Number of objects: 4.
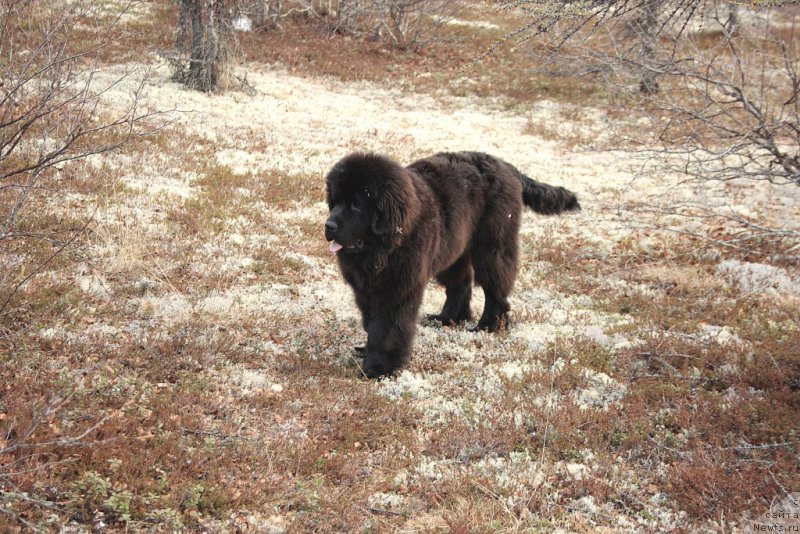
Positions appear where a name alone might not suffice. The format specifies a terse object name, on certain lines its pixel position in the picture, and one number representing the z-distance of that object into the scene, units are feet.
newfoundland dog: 19.56
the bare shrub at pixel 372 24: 89.81
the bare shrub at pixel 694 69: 15.98
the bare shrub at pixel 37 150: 14.70
